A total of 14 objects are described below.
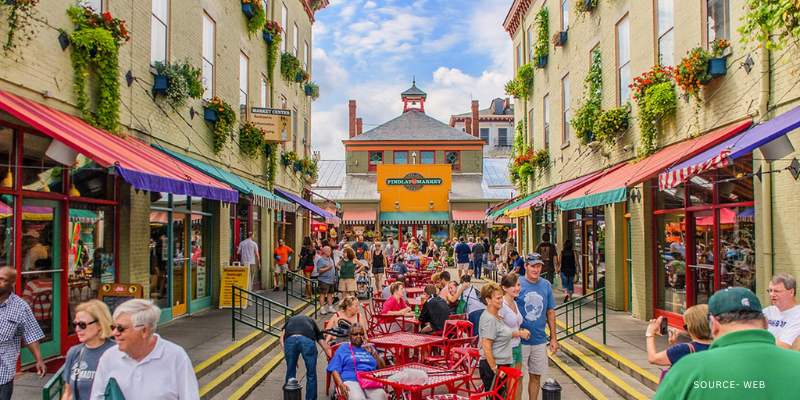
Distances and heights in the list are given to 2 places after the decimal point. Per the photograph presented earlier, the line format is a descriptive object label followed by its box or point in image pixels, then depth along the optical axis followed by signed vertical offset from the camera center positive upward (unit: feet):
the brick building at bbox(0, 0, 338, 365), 26.99 +3.52
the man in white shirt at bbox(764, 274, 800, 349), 18.24 -2.49
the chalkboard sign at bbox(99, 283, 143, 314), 30.42 -2.94
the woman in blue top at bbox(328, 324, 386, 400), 22.24 -4.85
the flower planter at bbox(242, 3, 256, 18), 58.80 +19.47
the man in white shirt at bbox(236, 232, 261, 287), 57.36 -2.07
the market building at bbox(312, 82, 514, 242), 141.28 +10.27
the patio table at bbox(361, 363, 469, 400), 20.14 -4.90
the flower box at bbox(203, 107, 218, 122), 49.14 +8.51
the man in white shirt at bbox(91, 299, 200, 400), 12.21 -2.53
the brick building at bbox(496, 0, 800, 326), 29.09 +3.37
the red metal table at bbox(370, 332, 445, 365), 26.86 -4.85
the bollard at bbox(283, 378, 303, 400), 21.39 -5.24
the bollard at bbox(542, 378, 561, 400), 20.52 -5.11
